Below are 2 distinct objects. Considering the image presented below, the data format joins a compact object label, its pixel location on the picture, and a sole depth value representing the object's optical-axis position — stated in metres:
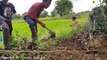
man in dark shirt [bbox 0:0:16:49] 3.81
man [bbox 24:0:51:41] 4.03
